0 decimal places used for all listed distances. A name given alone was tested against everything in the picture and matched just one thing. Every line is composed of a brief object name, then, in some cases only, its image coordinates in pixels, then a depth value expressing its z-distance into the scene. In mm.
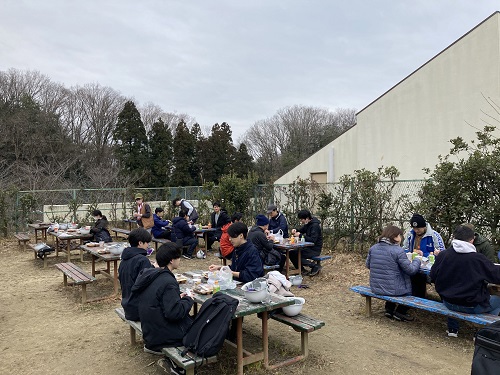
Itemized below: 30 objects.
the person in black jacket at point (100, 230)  9164
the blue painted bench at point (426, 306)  4258
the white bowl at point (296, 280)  6391
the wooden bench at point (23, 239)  11206
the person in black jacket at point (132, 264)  4086
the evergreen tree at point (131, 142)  30141
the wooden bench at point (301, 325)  3905
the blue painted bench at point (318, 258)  7961
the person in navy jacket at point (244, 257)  4642
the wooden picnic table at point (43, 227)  11586
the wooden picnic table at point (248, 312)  3596
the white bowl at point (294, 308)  4117
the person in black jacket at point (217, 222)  10294
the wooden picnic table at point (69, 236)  8838
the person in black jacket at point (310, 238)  7938
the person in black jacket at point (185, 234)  10148
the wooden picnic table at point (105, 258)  6590
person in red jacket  6914
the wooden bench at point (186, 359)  3109
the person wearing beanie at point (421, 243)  5781
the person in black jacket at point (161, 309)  3395
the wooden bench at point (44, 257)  9227
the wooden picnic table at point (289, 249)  7391
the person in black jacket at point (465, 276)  4332
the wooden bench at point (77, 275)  6102
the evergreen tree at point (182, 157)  31344
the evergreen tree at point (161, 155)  30906
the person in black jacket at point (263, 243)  6656
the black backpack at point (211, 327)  3205
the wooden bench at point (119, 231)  11919
